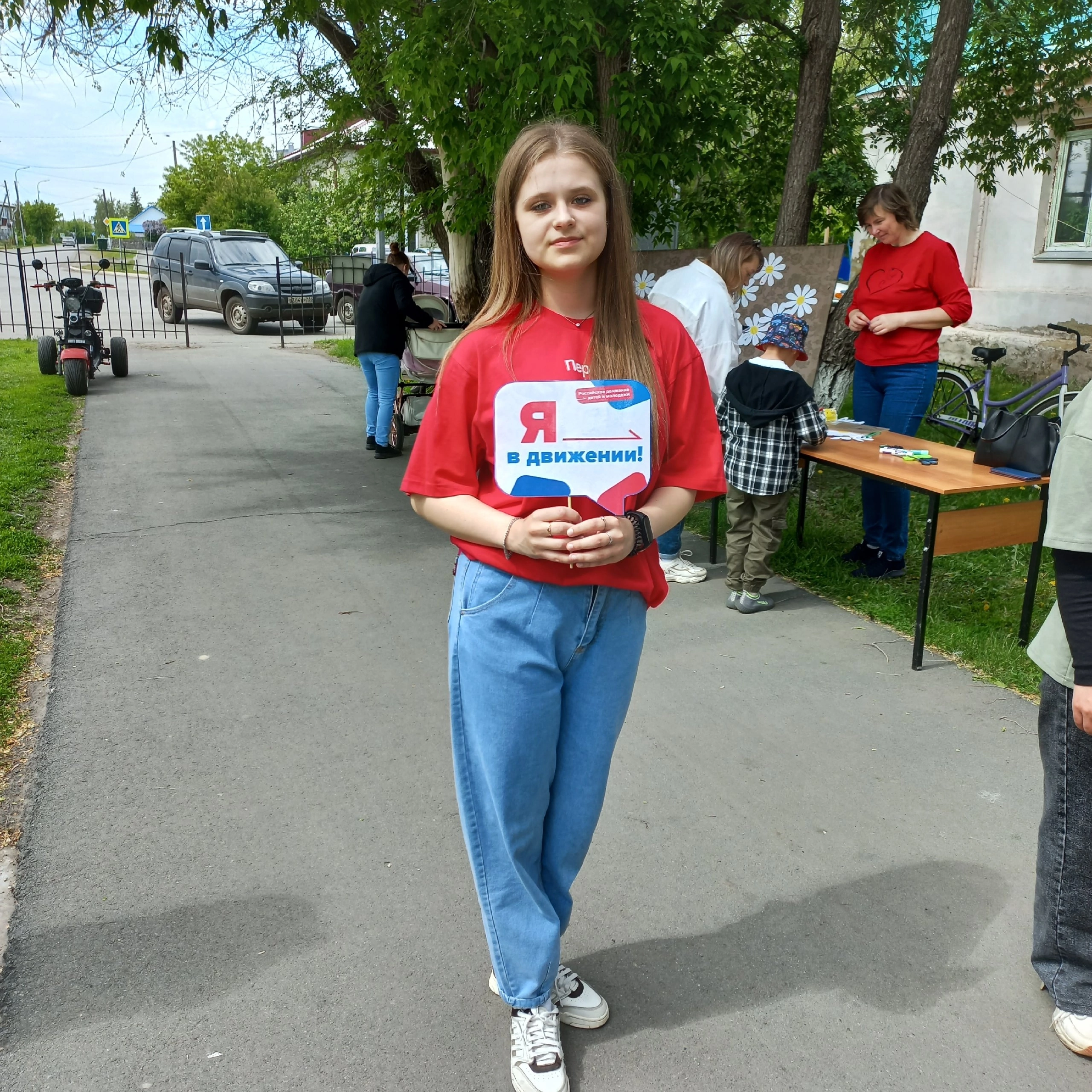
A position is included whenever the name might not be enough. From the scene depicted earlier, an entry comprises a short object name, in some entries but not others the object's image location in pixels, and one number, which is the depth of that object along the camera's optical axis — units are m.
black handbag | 4.65
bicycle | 8.64
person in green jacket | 2.10
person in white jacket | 5.64
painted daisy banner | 7.17
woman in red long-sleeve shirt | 5.73
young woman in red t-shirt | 2.03
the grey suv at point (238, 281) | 20.98
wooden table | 4.70
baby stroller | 9.16
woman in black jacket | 9.09
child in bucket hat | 5.25
